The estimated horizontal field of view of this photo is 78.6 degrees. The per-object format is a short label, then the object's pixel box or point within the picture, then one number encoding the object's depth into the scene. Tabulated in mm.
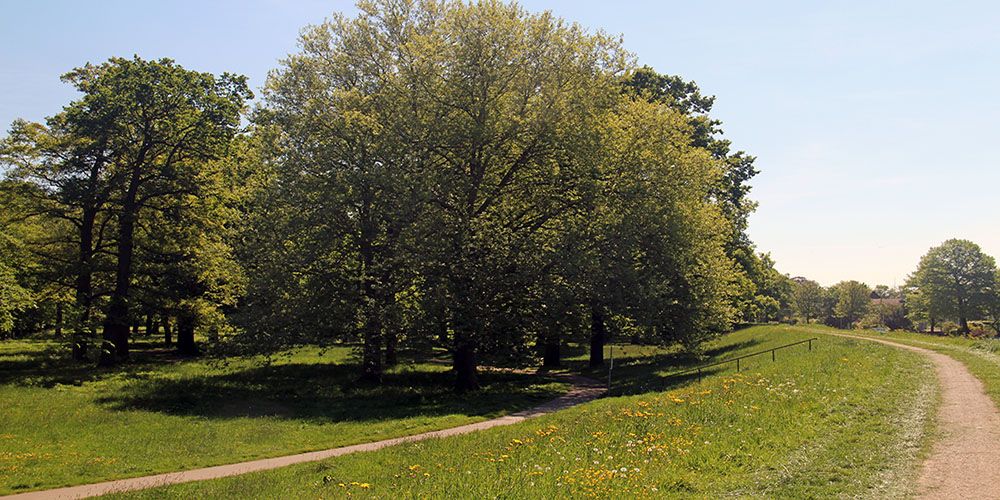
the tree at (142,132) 33062
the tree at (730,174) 46938
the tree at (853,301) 126588
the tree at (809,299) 143250
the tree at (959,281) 80562
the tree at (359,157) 27656
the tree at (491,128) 27156
